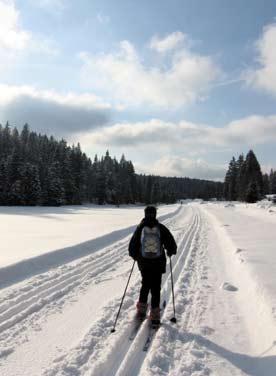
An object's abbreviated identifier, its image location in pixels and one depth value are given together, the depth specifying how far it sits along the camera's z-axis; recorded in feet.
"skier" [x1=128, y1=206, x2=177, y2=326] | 18.80
